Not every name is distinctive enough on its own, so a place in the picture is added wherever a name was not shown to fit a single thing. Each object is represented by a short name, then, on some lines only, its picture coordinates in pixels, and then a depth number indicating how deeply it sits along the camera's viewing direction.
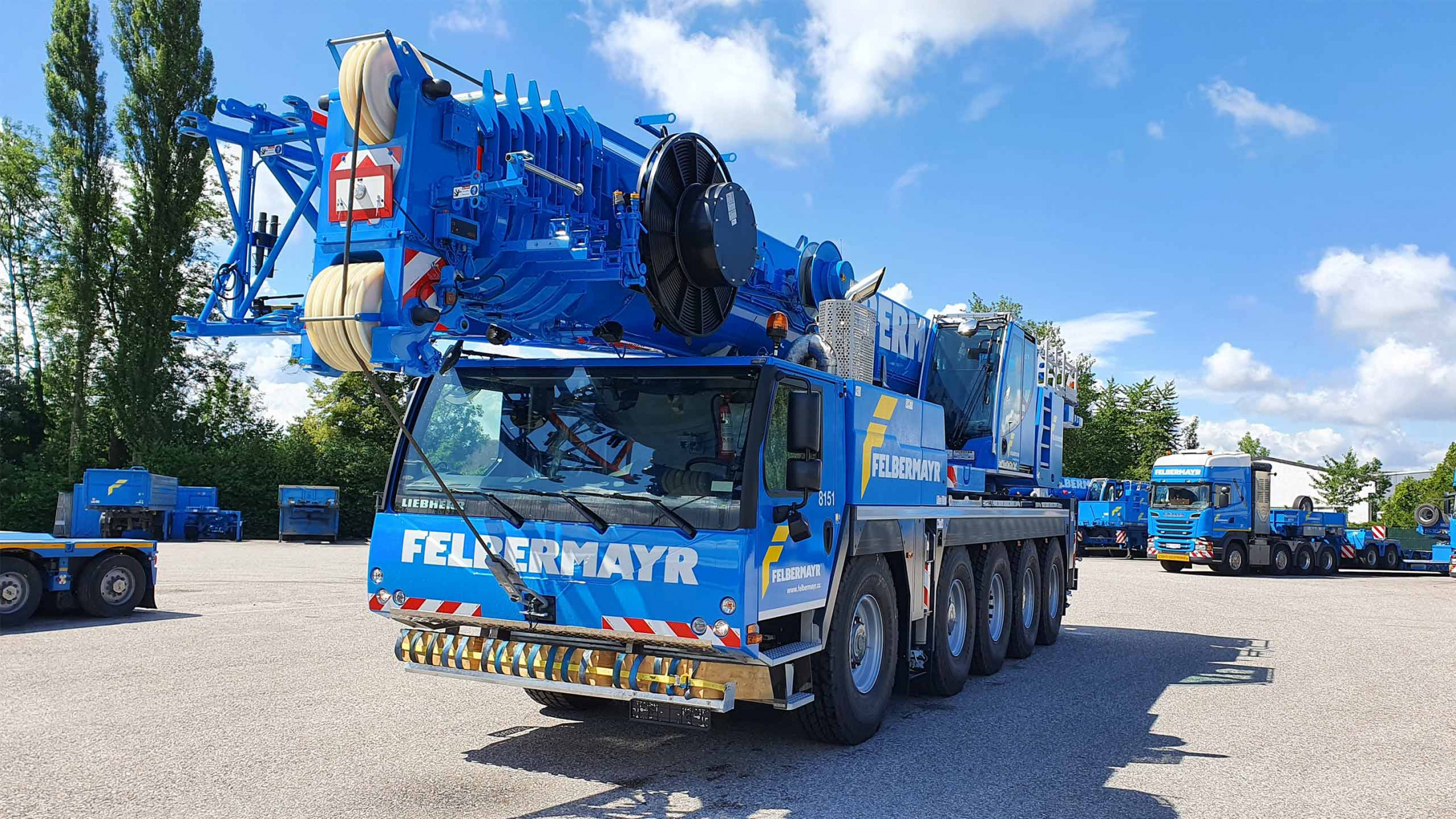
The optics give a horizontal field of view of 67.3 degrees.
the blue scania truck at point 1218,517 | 28.95
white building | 79.00
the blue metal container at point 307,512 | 34.34
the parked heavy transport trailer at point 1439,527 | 27.78
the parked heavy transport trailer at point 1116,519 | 36.50
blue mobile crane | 5.34
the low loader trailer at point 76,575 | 12.30
